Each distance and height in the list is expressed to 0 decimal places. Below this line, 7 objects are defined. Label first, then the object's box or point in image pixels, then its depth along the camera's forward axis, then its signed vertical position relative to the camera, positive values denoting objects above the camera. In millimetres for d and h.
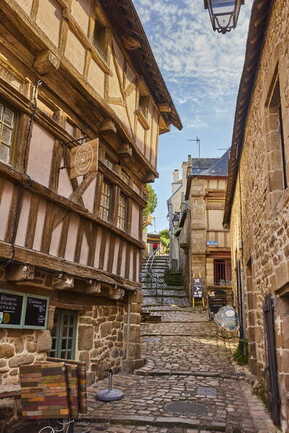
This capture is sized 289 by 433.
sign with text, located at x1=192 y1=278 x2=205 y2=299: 16656 +1428
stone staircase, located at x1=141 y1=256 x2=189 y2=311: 17344 +1439
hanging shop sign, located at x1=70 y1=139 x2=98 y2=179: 5113 +2197
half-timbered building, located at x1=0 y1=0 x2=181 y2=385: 4594 +2081
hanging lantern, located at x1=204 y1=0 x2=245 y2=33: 3592 +2950
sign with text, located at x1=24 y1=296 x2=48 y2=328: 4816 +60
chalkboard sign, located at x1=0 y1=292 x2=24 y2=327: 4423 +80
